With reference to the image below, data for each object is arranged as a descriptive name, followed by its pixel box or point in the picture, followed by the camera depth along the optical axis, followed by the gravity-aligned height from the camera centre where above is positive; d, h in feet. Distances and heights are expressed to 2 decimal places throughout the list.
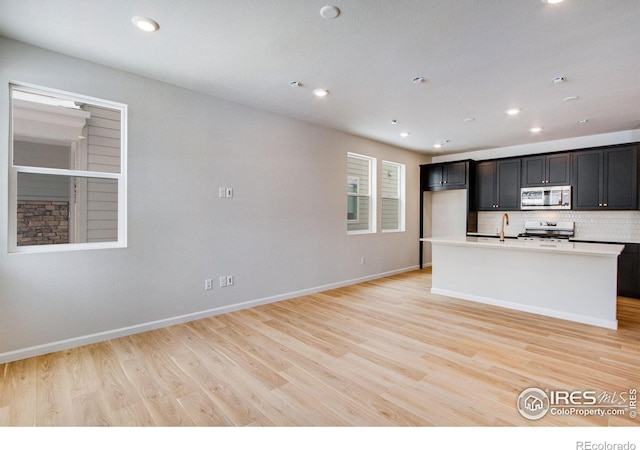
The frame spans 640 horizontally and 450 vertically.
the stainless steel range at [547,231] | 18.48 -0.26
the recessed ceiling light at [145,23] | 7.63 +5.11
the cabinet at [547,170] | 18.02 +3.48
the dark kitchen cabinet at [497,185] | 19.98 +2.82
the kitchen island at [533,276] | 11.56 -2.14
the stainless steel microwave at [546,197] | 18.01 +1.80
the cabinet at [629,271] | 15.44 -2.25
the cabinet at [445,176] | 21.48 +3.70
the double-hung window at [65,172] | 9.19 +1.63
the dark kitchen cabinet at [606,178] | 15.98 +2.67
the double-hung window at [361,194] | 20.21 +2.08
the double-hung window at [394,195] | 22.44 +2.27
